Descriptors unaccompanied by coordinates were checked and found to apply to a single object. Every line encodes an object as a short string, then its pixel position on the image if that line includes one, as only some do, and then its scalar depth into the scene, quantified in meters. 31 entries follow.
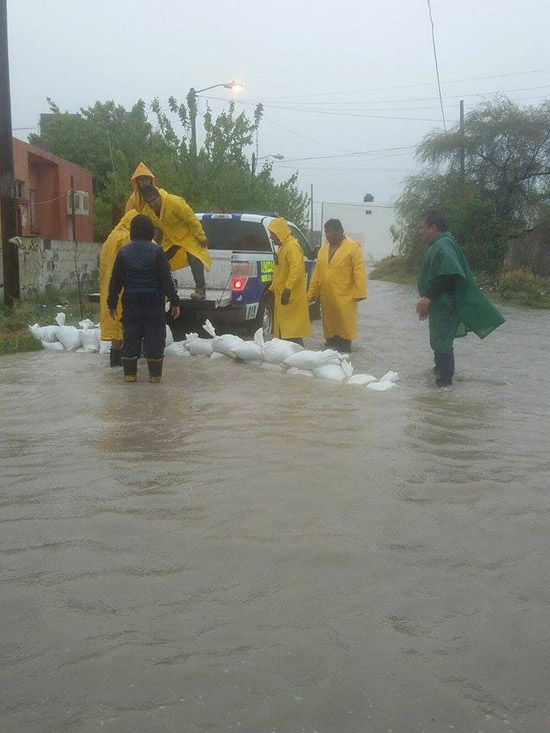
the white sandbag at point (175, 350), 10.04
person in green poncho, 8.30
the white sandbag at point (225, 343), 9.54
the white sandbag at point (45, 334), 10.84
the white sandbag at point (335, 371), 8.54
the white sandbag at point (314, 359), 8.69
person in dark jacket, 7.88
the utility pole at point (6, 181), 12.32
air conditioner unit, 25.62
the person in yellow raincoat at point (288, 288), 9.70
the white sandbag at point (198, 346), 9.94
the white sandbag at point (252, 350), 9.32
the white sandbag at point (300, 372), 8.72
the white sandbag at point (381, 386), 8.00
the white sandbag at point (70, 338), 10.49
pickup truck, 10.95
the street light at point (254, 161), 31.58
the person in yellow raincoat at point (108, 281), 8.89
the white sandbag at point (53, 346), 10.61
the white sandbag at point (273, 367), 9.06
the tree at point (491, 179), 29.78
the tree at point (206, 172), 22.69
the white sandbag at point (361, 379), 8.31
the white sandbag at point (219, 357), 9.66
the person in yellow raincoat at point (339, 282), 10.05
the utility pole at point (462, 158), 32.88
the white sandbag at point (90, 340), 10.30
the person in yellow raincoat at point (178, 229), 9.30
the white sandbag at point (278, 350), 9.05
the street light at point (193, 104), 25.56
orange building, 25.88
